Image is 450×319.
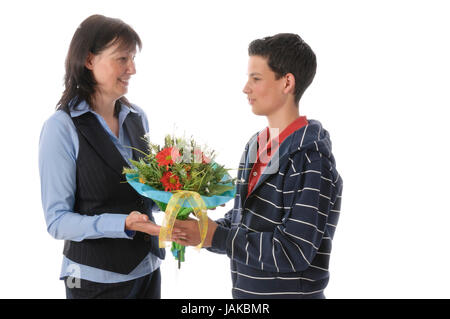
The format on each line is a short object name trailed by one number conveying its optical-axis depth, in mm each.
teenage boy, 1995
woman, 2248
